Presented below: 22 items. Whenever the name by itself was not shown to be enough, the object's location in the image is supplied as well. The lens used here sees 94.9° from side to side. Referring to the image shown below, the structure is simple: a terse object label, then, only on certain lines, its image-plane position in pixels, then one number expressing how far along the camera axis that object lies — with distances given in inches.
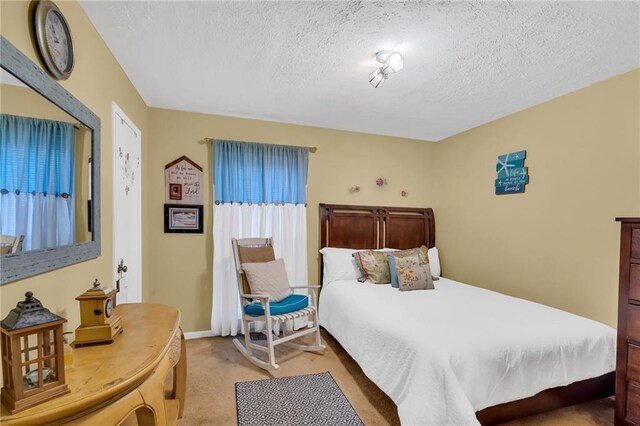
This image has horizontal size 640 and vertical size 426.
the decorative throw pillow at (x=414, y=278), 113.4
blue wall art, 113.3
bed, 62.6
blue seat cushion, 103.2
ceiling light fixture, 77.0
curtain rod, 137.4
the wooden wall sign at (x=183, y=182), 120.0
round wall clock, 46.1
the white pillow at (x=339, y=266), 127.9
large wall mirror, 38.6
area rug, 74.9
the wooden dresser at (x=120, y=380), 31.2
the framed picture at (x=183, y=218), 120.0
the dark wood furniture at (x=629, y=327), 66.6
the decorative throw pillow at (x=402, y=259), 118.6
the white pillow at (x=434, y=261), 139.8
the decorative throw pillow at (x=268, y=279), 110.0
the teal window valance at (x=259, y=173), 124.5
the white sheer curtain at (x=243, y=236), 123.9
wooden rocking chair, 99.8
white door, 81.4
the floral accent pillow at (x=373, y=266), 123.3
